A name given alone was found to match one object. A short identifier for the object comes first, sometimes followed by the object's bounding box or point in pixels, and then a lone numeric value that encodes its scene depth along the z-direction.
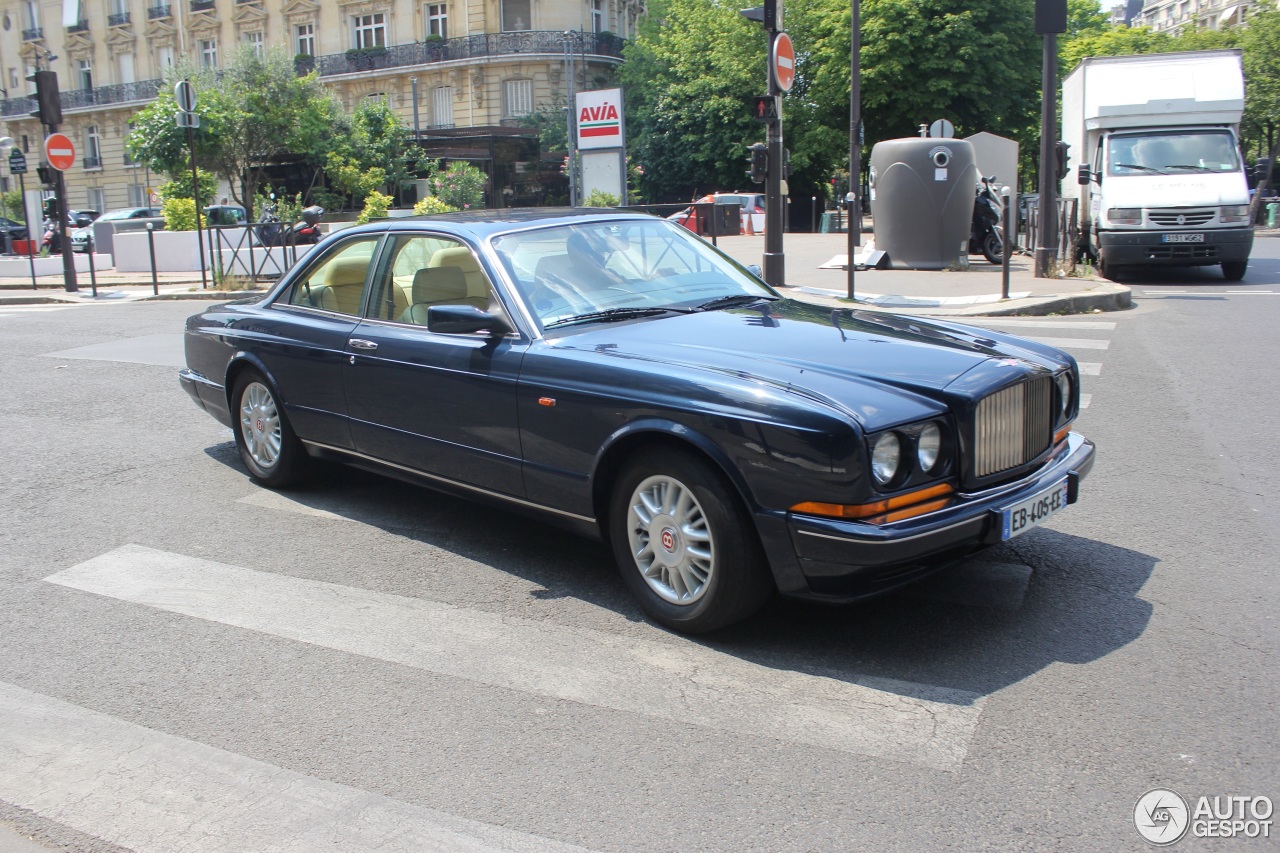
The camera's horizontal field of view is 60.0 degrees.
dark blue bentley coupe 3.71
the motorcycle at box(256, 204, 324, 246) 20.52
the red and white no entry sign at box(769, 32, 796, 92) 15.17
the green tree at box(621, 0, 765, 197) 47.59
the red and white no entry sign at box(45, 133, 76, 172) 20.81
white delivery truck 16.39
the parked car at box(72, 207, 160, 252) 40.90
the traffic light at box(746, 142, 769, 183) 15.40
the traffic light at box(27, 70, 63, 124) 21.67
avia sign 27.80
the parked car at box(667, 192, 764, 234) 38.31
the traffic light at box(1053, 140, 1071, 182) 16.17
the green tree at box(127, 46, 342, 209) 31.89
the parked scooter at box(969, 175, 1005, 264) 19.94
